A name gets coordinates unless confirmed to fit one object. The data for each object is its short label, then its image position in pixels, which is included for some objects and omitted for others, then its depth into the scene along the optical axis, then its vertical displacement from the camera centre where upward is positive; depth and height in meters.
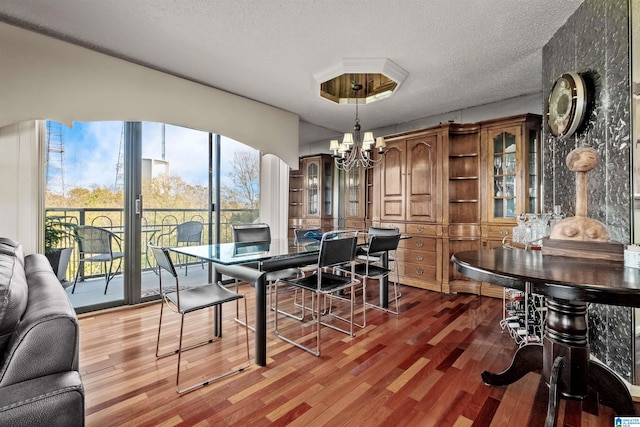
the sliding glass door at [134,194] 2.95 +0.20
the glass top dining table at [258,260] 2.06 -0.33
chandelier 3.08 +0.70
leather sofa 0.79 -0.43
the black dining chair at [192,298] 1.82 -0.57
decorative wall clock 2.05 +0.78
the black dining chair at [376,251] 2.79 -0.46
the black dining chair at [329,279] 2.27 -0.58
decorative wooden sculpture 1.41 -0.10
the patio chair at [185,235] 3.59 -0.28
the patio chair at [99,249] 3.05 -0.38
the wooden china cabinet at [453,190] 3.53 +0.28
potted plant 2.79 -0.27
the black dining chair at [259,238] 2.80 -0.28
